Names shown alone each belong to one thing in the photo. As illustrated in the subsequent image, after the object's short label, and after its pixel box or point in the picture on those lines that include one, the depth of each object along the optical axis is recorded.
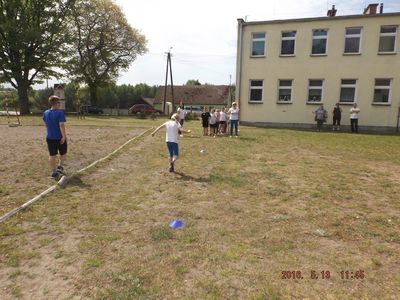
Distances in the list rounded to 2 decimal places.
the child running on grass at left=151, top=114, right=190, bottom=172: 8.67
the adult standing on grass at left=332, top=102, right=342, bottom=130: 22.55
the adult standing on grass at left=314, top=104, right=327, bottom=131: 22.66
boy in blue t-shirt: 7.70
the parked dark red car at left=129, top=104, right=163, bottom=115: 49.40
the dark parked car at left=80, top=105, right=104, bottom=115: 46.90
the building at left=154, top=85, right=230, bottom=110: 70.12
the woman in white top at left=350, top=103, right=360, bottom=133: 21.48
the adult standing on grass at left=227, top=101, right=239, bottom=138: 16.45
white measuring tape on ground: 5.23
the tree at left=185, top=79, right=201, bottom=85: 112.43
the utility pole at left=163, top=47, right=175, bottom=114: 50.08
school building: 22.95
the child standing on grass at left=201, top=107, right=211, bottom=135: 17.95
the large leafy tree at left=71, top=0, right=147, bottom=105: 47.69
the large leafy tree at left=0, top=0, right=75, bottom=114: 35.72
